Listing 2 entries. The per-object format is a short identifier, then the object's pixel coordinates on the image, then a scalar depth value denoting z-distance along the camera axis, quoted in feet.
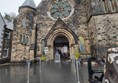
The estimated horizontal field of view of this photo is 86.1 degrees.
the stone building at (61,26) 24.20
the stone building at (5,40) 33.54
